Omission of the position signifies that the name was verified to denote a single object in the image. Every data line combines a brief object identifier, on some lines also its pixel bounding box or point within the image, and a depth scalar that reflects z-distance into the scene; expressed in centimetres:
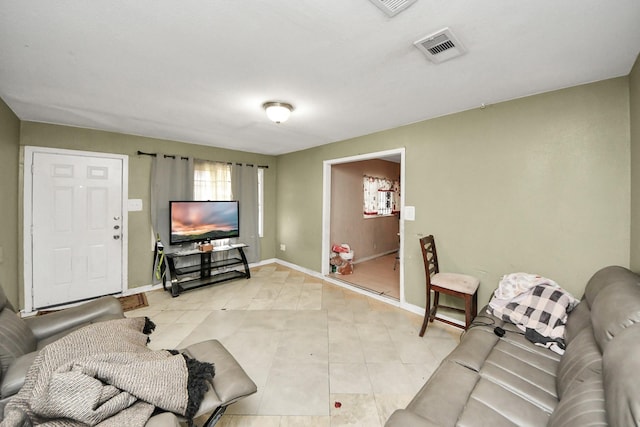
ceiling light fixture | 245
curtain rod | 368
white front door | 306
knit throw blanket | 90
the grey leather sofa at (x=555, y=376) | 80
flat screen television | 380
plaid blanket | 164
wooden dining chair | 232
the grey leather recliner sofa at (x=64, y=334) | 113
